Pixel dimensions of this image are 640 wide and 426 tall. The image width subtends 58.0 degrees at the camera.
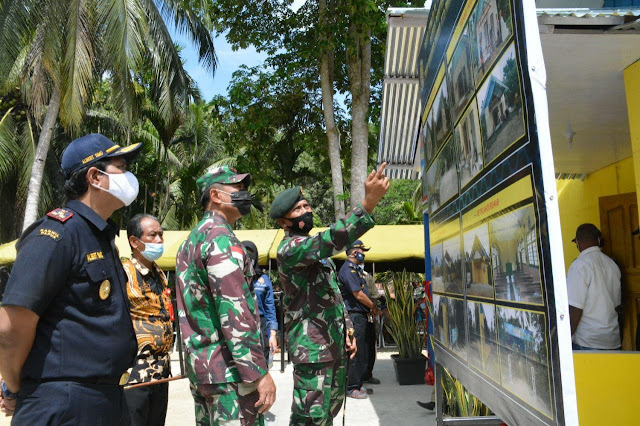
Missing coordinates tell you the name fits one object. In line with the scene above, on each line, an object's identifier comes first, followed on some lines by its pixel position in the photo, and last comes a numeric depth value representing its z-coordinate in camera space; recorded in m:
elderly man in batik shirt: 3.55
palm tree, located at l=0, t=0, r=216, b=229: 13.38
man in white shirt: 4.51
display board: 1.69
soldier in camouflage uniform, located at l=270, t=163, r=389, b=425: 3.50
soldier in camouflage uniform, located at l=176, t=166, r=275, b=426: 2.68
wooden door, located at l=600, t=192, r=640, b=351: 5.71
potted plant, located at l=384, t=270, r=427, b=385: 7.96
